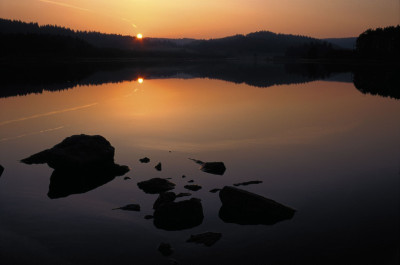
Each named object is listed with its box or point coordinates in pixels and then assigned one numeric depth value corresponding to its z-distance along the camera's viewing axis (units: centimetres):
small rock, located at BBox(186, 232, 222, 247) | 1122
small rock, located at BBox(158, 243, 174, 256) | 1069
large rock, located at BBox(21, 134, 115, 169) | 1830
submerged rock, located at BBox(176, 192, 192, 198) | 1471
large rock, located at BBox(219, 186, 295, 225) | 1276
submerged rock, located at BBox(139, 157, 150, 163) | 1973
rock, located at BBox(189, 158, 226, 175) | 1770
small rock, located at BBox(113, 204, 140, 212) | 1364
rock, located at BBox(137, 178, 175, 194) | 1539
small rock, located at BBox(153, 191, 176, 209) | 1390
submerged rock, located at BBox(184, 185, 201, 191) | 1553
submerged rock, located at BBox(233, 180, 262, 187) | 1612
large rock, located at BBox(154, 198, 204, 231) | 1235
